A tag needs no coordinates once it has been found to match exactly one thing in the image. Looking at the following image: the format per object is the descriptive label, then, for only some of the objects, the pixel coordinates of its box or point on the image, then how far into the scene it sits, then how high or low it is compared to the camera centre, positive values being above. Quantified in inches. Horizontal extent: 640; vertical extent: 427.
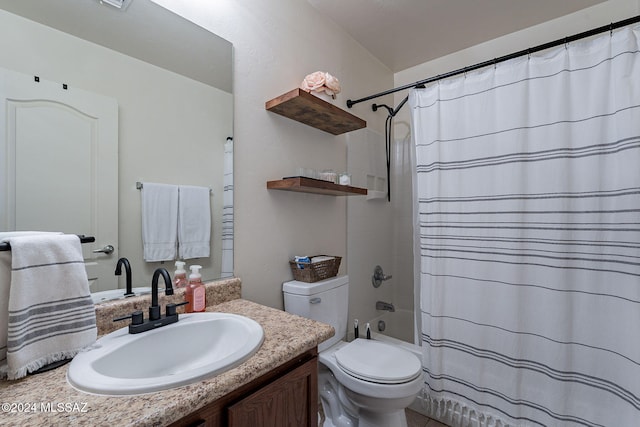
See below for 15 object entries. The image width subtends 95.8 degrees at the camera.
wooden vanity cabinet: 26.1 -18.8
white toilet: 47.6 -27.2
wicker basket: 59.4 -11.6
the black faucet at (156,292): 35.3 -9.4
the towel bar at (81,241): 26.0 -2.7
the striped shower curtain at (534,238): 47.2 -4.5
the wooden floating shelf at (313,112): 55.1 +21.6
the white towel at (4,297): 25.6 -7.2
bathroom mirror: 33.7 +17.9
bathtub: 90.0 -36.3
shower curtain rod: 46.5 +30.4
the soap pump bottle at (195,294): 42.8 -11.7
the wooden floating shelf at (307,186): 54.2 +5.8
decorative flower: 59.1 +27.2
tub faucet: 88.2 -27.9
